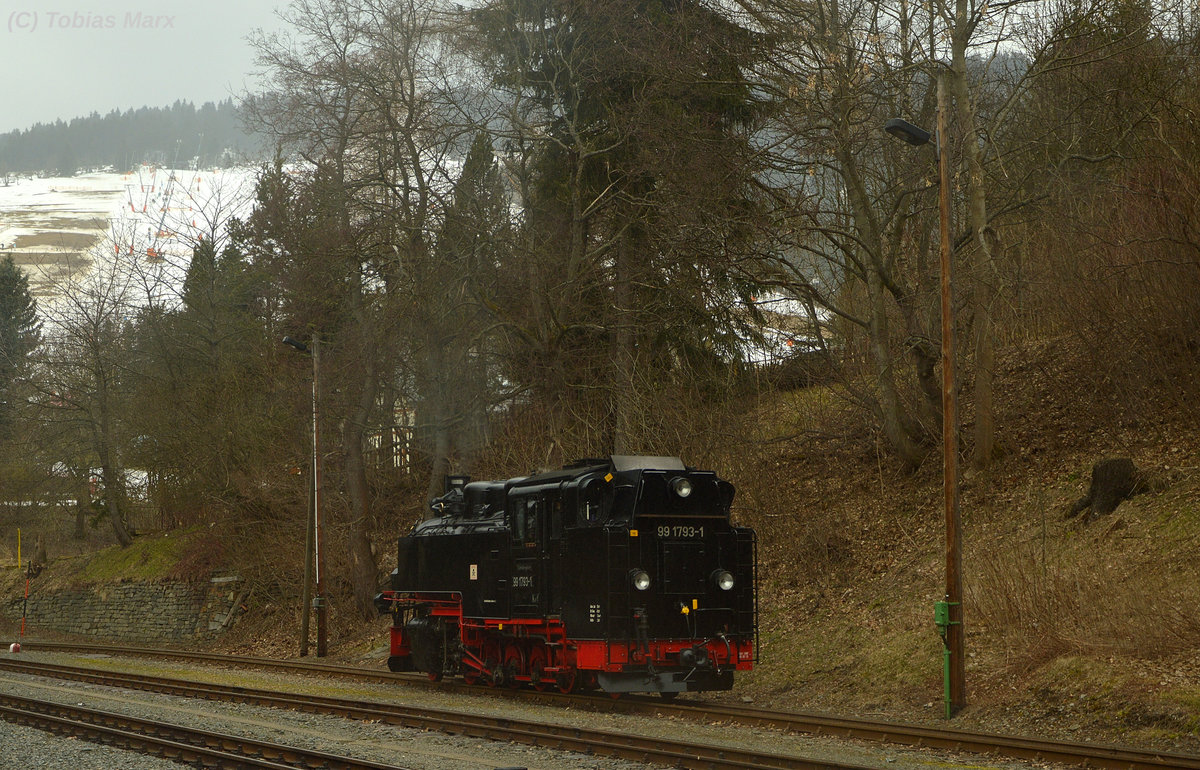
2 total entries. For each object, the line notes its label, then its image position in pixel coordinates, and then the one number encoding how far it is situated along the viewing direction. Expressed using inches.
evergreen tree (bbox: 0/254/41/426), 2388.0
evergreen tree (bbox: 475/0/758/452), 874.8
